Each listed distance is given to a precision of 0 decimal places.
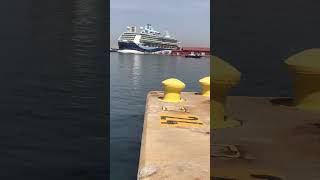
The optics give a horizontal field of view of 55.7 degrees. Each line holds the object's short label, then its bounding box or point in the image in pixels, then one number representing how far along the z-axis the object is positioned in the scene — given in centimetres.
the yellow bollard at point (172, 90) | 1146
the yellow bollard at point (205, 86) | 1283
